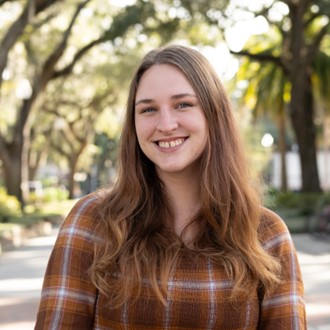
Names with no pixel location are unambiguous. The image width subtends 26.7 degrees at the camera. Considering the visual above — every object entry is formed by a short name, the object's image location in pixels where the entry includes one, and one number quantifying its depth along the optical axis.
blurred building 51.72
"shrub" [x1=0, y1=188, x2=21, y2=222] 18.56
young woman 1.92
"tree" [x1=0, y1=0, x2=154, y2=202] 19.67
